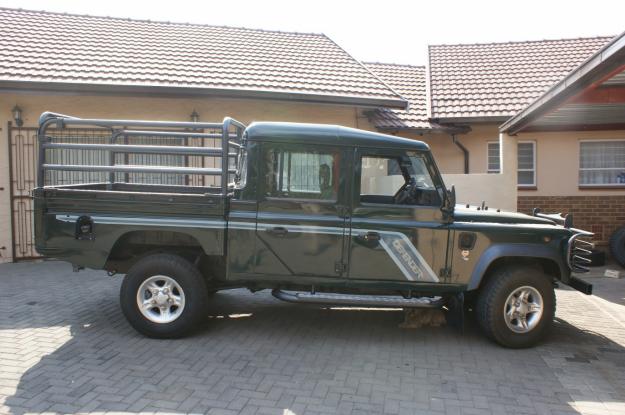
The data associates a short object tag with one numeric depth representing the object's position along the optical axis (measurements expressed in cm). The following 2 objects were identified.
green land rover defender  514
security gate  948
